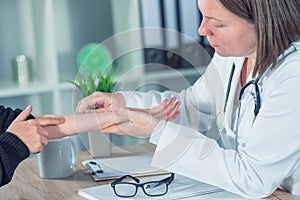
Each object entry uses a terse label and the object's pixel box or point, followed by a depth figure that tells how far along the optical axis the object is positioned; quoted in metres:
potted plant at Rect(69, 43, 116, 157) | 1.94
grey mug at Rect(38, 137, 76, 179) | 1.85
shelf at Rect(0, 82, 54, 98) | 3.27
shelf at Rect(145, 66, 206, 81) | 3.24
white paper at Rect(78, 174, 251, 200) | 1.62
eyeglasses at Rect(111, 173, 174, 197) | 1.65
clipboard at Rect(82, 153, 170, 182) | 1.82
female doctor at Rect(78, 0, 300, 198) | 1.60
